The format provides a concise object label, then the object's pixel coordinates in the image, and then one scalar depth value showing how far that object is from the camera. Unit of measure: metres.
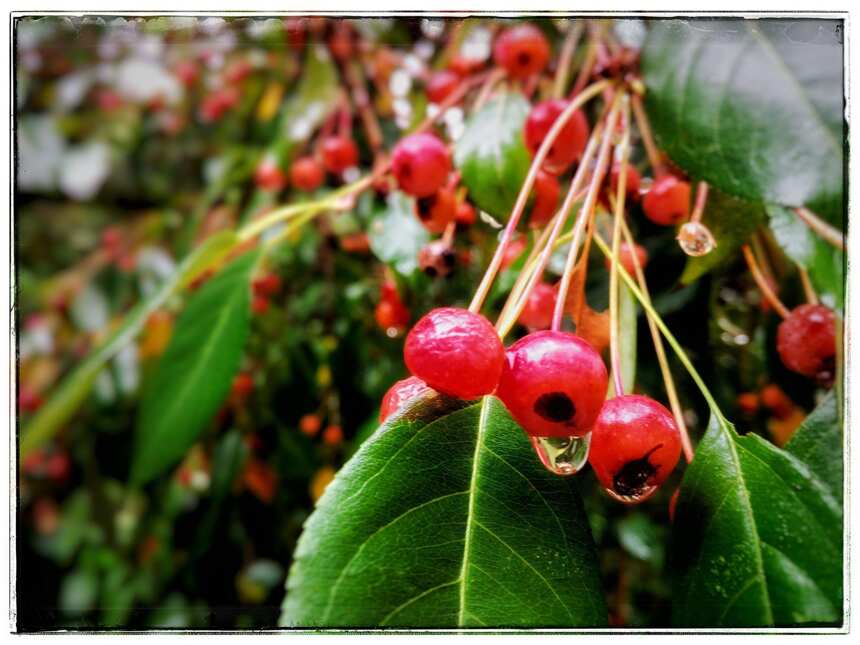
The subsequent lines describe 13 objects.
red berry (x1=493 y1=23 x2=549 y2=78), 0.10
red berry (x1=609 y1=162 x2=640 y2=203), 0.09
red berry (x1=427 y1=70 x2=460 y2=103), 0.12
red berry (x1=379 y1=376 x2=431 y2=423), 0.06
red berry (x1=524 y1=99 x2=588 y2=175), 0.09
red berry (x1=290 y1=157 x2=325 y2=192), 0.16
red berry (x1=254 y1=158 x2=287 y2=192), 0.17
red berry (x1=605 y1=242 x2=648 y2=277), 0.09
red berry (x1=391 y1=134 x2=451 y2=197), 0.09
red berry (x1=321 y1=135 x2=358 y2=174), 0.14
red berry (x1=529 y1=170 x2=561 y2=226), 0.09
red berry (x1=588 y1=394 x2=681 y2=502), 0.06
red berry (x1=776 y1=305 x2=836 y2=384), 0.08
